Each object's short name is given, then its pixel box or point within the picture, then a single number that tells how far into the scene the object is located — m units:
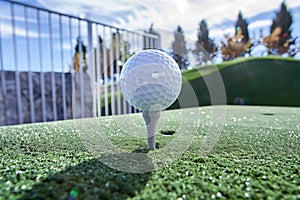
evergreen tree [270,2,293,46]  16.33
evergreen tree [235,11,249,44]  16.41
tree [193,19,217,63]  11.46
